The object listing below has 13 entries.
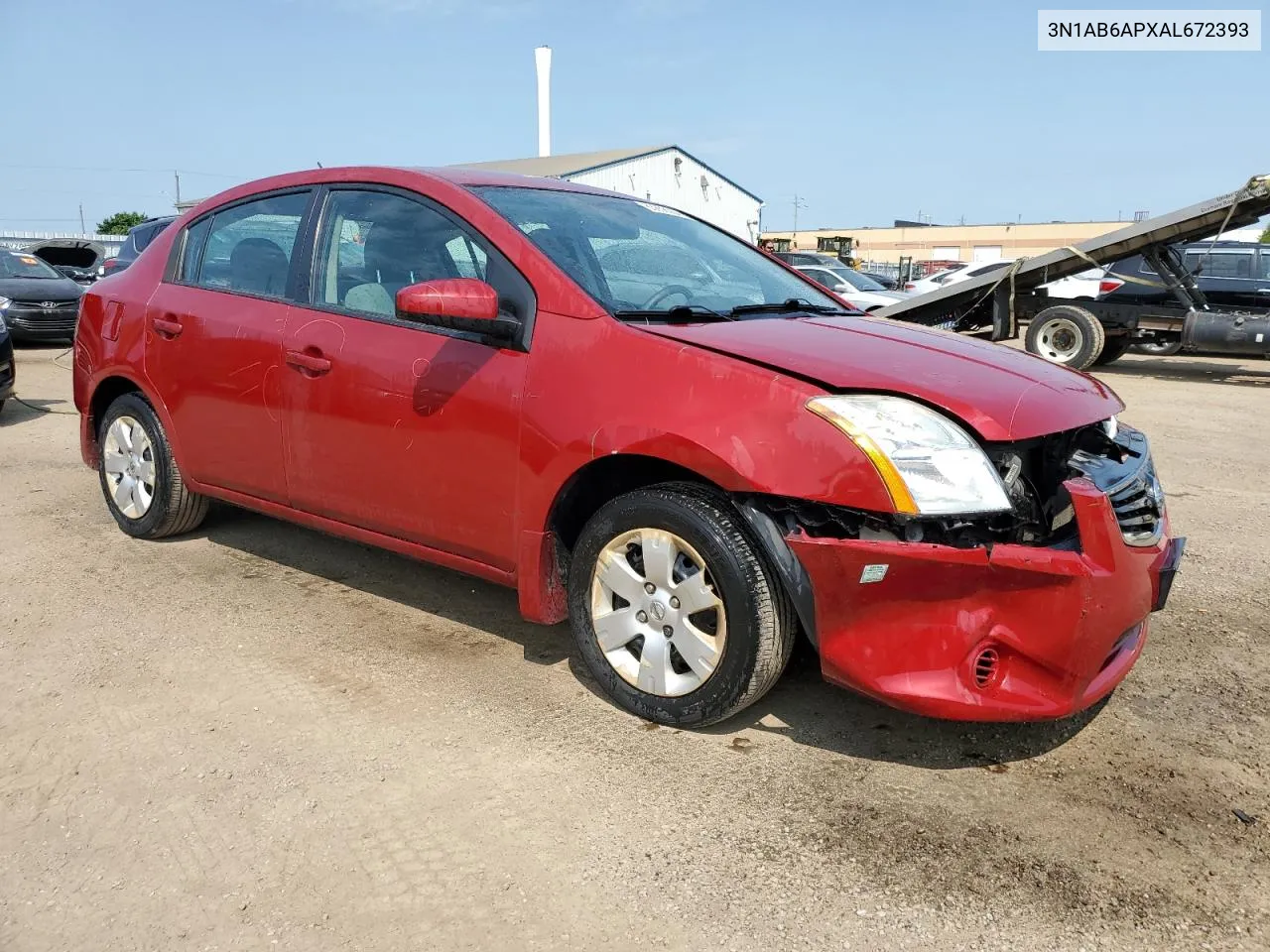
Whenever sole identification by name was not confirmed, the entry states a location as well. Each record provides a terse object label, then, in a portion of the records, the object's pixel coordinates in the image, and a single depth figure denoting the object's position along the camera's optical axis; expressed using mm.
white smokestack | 55156
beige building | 88438
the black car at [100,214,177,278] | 12027
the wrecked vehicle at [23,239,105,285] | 17725
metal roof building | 39344
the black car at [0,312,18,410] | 8148
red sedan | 2498
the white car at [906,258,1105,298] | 12289
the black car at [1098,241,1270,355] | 11711
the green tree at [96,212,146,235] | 48938
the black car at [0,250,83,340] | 12984
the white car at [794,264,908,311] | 15664
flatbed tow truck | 11125
